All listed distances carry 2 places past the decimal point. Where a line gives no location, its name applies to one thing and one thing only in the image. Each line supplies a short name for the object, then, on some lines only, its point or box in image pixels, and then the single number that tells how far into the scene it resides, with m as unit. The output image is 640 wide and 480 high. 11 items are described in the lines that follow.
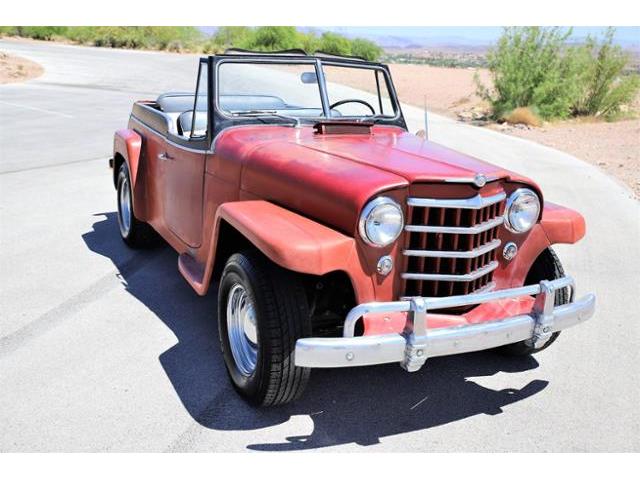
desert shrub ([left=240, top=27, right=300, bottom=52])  42.38
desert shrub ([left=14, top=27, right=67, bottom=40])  51.50
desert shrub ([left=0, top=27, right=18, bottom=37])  50.78
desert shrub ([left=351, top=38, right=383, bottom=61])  46.92
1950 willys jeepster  2.75
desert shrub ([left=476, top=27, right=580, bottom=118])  17.41
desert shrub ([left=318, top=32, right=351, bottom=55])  47.19
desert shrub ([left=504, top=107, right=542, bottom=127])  16.80
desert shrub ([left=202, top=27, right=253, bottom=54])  50.99
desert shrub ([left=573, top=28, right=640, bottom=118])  18.14
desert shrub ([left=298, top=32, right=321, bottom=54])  48.76
